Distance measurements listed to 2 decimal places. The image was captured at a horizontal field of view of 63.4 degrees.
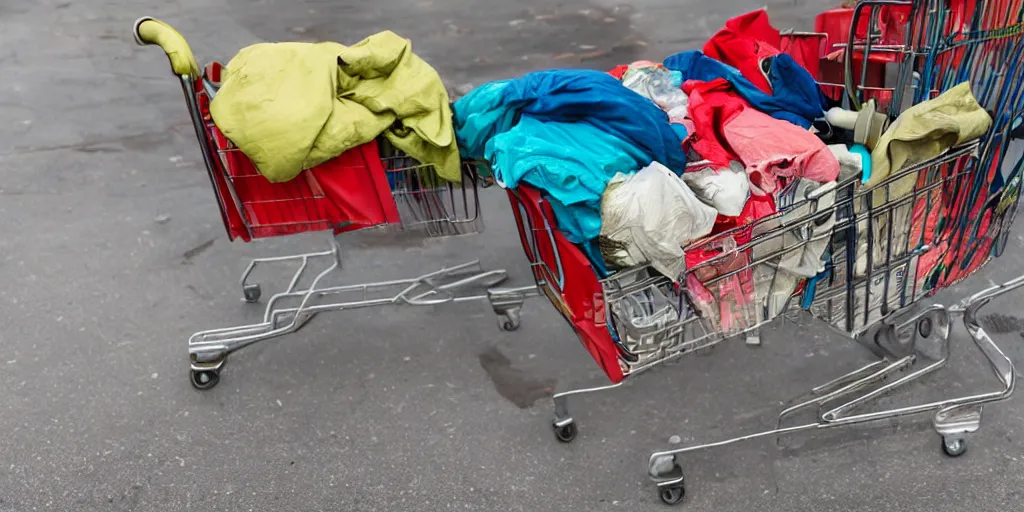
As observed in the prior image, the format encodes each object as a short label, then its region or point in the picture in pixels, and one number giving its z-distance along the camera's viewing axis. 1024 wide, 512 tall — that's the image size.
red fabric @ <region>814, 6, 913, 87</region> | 2.98
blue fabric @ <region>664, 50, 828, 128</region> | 2.74
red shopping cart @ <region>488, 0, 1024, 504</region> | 2.38
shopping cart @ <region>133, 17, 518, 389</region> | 2.87
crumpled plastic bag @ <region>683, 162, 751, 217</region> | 2.41
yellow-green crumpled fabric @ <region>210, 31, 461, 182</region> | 2.70
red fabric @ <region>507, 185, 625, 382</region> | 2.39
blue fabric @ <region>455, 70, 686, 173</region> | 2.43
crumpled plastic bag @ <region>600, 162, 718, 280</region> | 2.27
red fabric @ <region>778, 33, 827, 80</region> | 3.38
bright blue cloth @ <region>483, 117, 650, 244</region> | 2.30
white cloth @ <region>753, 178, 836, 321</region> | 2.39
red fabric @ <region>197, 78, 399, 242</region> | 2.89
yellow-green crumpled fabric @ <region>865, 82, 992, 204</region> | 2.29
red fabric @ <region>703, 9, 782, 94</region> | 3.01
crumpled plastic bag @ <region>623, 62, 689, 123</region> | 2.81
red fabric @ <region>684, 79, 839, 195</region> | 2.41
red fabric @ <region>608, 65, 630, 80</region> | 3.13
